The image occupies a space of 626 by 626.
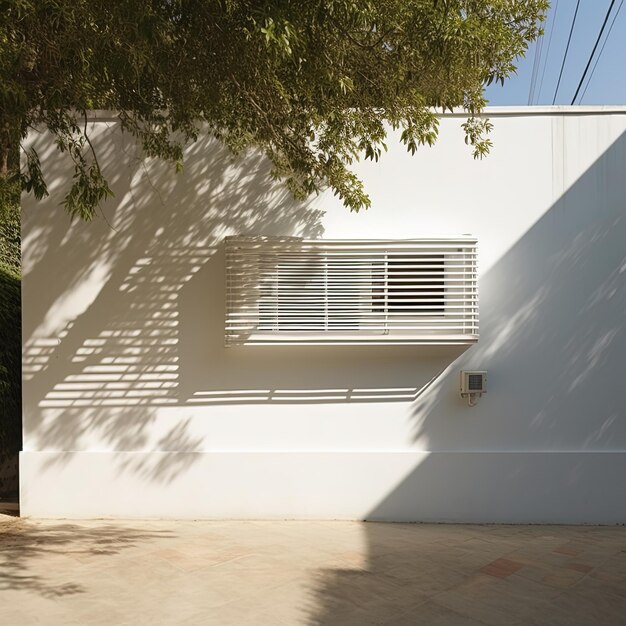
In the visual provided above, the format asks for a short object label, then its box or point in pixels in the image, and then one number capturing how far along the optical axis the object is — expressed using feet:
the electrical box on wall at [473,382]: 17.06
